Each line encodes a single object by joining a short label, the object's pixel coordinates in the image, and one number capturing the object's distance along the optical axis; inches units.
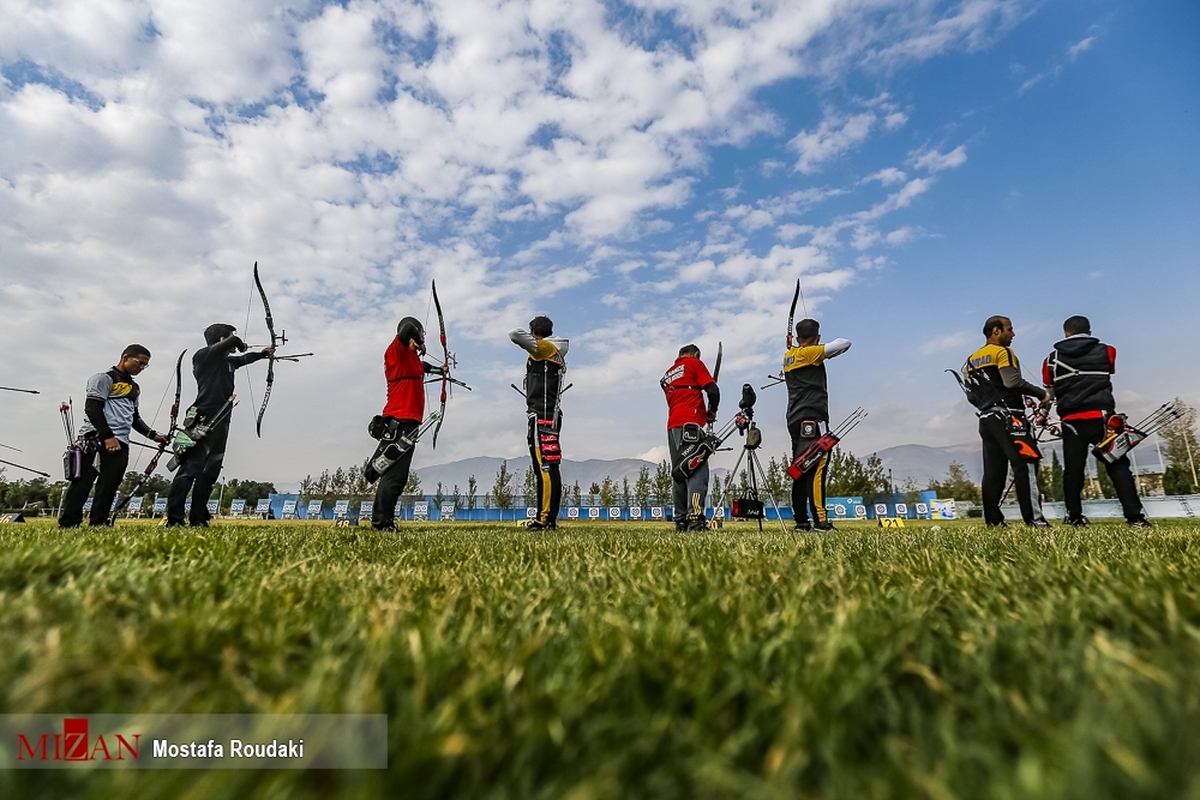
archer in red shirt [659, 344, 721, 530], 350.6
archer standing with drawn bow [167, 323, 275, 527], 295.9
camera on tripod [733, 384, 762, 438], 365.7
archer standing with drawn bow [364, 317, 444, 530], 273.6
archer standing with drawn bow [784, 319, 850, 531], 289.6
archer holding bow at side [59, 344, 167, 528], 289.6
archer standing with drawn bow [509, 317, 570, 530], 332.8
